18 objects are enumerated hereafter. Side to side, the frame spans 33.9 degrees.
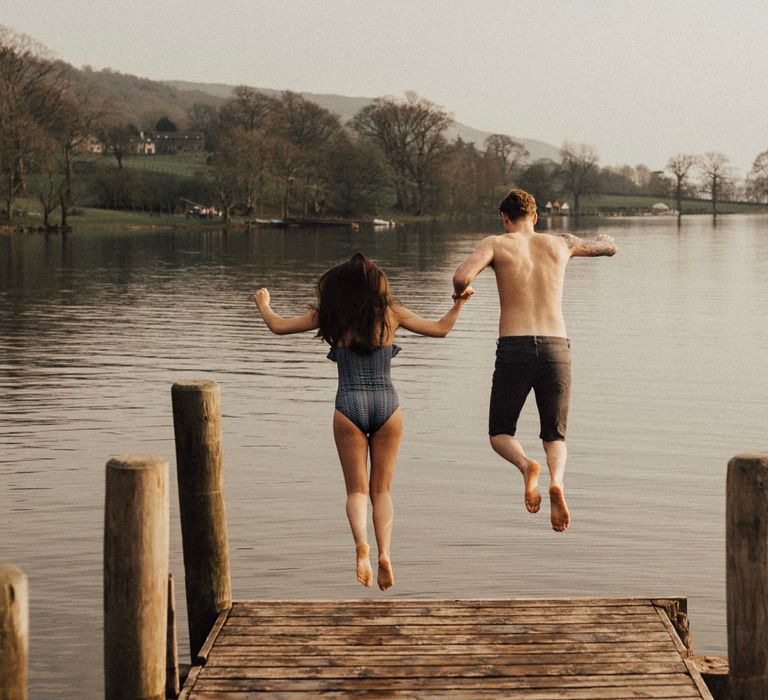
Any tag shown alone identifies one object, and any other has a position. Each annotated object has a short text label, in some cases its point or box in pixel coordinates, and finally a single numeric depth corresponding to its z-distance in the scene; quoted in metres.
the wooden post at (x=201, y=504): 7.81
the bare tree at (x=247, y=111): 127.00
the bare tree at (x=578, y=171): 183.00
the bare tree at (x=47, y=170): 80.50
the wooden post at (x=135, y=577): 6.23
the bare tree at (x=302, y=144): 113.62
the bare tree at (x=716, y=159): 198.07
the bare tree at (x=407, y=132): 130.00
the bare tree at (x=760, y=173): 193.25
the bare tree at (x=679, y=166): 197.88
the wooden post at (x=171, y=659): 6.82
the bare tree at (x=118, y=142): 119.72
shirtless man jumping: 8.07
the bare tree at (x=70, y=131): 89.44
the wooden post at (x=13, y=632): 5.07
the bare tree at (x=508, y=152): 177.18
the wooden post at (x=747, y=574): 6.42
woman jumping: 7.38
